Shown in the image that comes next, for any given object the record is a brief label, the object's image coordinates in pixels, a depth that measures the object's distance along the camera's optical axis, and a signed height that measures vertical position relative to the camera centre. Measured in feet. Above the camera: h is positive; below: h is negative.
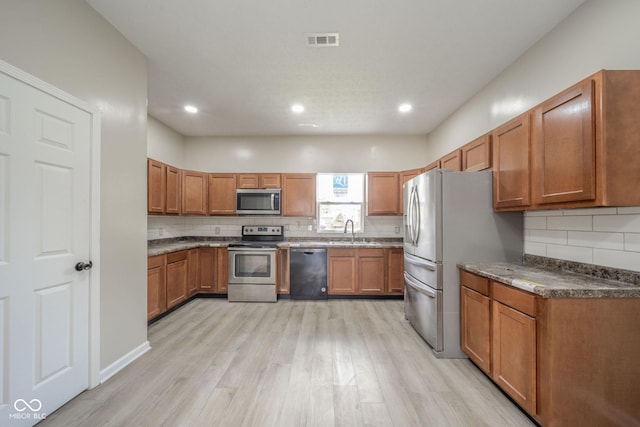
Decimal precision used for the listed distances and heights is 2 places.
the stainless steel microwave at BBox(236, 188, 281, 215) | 15.43 +0.94
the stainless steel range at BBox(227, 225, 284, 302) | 14.15 -3.01
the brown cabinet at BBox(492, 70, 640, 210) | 4.93 +1.48
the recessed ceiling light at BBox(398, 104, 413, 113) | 11.93 +5.07
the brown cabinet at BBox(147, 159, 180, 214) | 11.73 +1.39
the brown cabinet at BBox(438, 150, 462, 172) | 10.42 +2.37
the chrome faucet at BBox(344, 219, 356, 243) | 15.96 -0.84
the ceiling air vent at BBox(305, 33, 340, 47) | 7.41 +5.12
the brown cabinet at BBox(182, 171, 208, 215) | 14.62 +1.40
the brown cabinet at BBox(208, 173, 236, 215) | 15.62 +1.40
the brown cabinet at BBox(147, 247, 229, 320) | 10.98 -2.93
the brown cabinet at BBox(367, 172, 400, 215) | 15.26 +1.40
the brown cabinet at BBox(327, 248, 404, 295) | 14.47 -3.02
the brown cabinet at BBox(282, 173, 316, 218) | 15.57 +1.48
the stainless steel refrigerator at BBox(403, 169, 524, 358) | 8.38 -0.63
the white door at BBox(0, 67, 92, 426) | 4.94 -0.70
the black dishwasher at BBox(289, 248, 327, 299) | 14.39 -3.44
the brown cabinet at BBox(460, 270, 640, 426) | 5.00 -2.75
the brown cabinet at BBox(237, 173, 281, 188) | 15.58 +2.20
